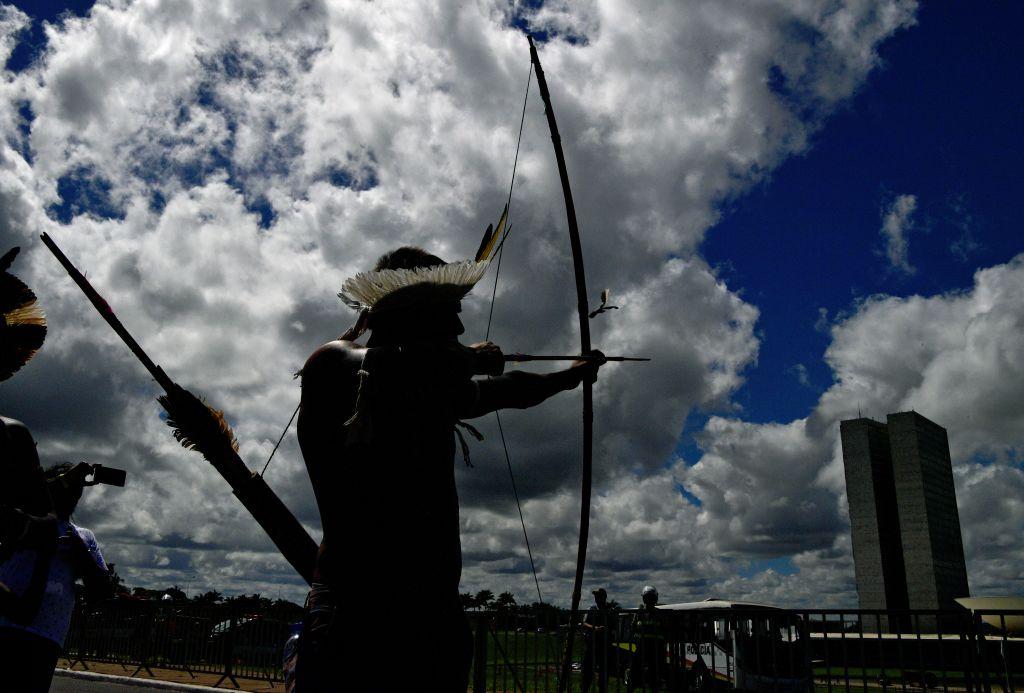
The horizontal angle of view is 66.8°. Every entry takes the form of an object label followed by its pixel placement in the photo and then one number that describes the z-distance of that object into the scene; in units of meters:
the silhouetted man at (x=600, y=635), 10.06
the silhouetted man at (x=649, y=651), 9.79
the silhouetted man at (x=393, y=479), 1.67
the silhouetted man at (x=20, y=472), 2.78
